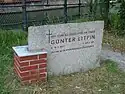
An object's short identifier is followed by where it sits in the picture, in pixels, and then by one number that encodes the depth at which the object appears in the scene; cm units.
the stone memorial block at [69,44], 423
